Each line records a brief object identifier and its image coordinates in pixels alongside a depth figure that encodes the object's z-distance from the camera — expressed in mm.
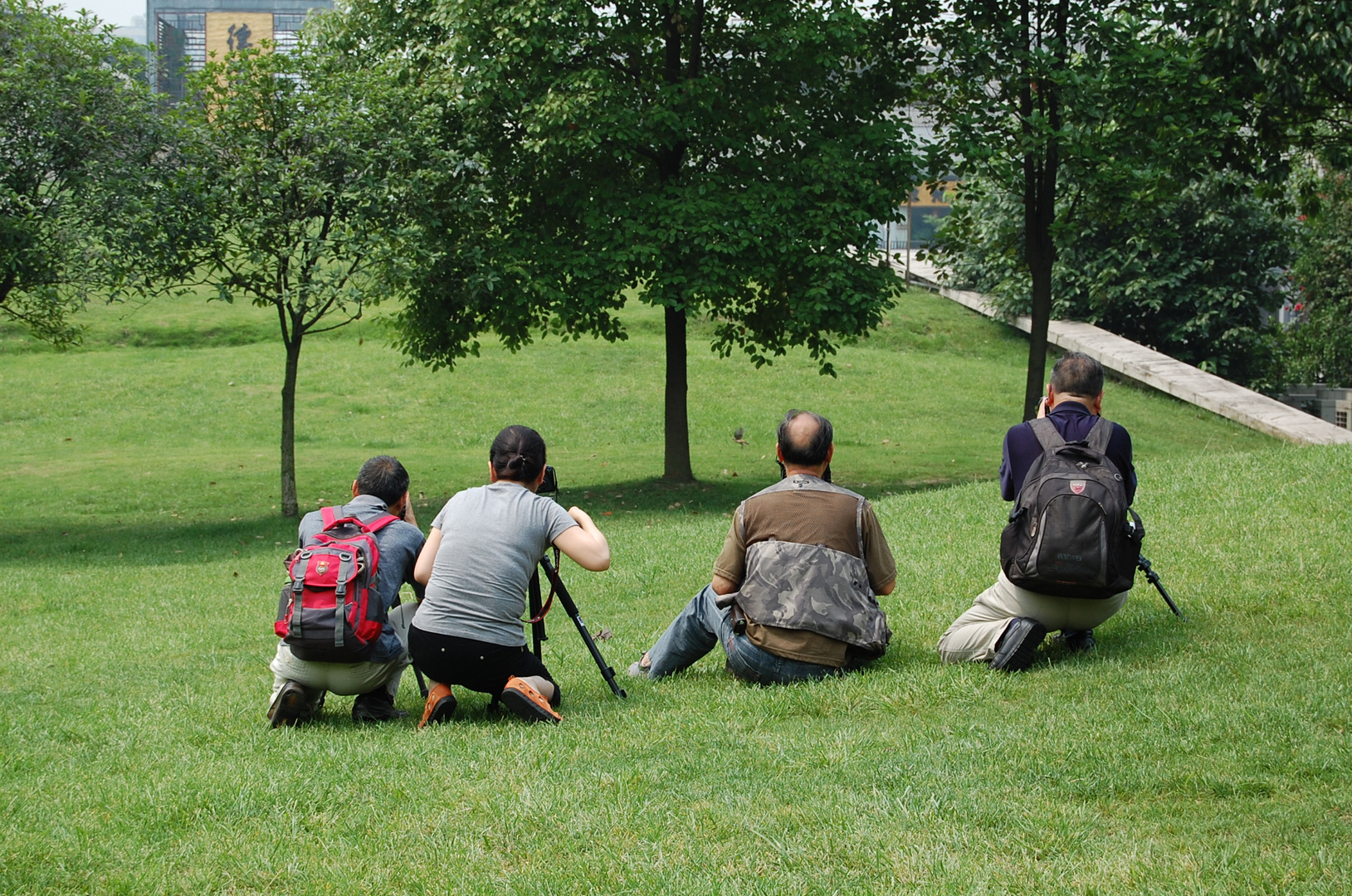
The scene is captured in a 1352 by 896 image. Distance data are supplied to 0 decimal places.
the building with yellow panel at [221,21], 130875
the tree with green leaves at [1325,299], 33781
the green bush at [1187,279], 34188
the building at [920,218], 95062
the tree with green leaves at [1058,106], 17188
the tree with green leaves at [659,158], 17094
